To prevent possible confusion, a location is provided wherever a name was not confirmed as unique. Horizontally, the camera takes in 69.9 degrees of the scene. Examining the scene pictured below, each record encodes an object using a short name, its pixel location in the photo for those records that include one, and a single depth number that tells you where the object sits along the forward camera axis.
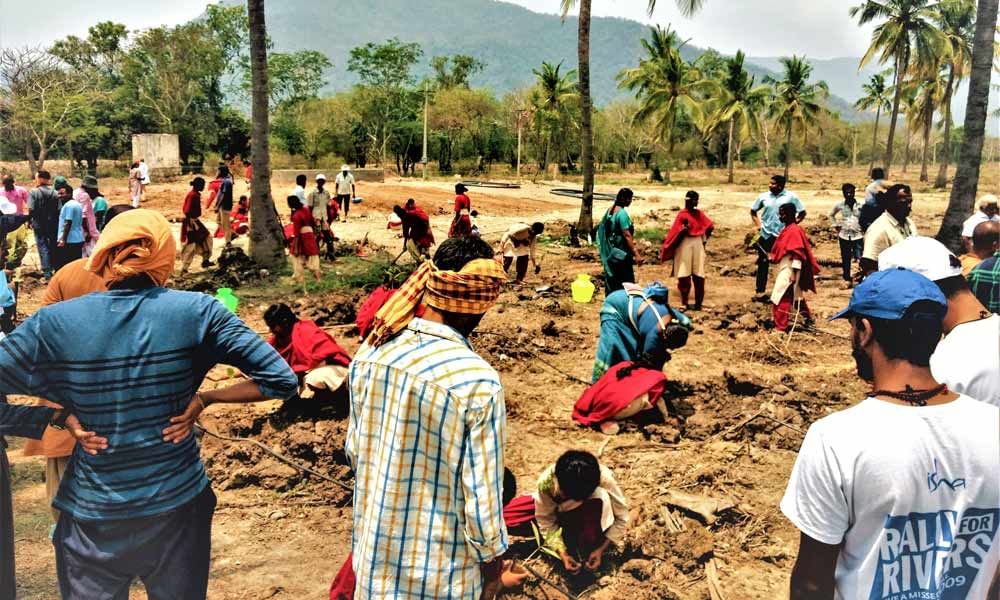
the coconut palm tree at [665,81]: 37.94
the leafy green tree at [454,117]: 44.69
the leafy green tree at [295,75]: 46.34
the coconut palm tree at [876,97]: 47.69
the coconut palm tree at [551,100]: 39.31
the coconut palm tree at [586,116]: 14.92
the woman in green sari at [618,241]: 7.86
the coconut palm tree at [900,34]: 28.17
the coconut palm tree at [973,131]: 9.83
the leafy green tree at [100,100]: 27.89
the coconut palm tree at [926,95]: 33.16
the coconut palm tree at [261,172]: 10.59
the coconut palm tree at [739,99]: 37.72
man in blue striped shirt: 2.07
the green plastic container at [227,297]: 8.03
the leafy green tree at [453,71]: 55.97
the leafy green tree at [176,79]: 36.16
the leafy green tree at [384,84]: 42.94
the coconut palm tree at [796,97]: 37.22
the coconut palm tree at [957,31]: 28.08
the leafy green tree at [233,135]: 38.68
